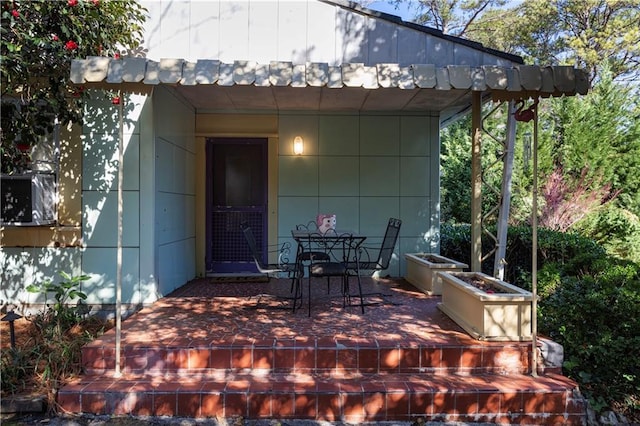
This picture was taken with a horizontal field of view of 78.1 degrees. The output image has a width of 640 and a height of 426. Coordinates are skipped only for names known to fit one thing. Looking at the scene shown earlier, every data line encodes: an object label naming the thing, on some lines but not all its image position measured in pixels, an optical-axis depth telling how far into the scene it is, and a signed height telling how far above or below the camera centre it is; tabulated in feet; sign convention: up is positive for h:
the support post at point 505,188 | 13.51 +0.78
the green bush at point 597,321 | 9.11 -2.99
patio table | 12.52 -1.78
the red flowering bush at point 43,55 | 10.39 +4.25
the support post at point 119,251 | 9.26 -1.01
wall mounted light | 18.25 +2.99
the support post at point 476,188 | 13.64 +0.77
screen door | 18.89 +0.54
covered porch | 8.55 -3.94
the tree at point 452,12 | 44.86 +23.02
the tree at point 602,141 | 30.07 +5.45
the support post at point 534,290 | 9.41 -1.92
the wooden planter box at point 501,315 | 9.93 -2.67
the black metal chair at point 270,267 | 12.87 -1.99
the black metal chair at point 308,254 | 13.00 -1.66
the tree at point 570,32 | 37.55 +18.86
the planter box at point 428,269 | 15.10 -2.35
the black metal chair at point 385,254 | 13.42 -1.53
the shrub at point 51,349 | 9.01 -3.62
